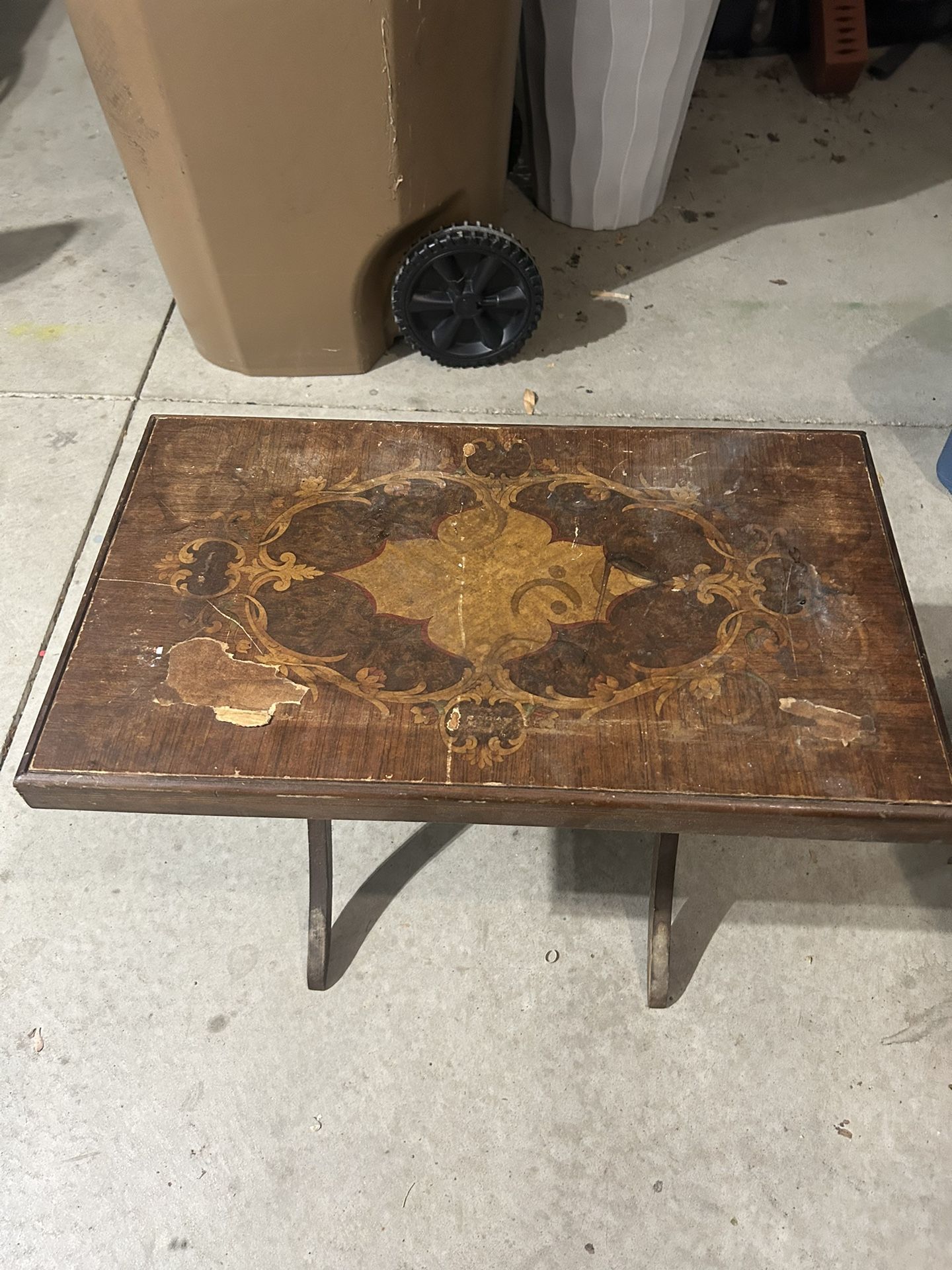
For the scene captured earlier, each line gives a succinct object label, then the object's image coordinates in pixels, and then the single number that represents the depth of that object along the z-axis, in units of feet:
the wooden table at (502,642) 3.99
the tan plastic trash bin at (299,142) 5.89
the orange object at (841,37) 10.77
